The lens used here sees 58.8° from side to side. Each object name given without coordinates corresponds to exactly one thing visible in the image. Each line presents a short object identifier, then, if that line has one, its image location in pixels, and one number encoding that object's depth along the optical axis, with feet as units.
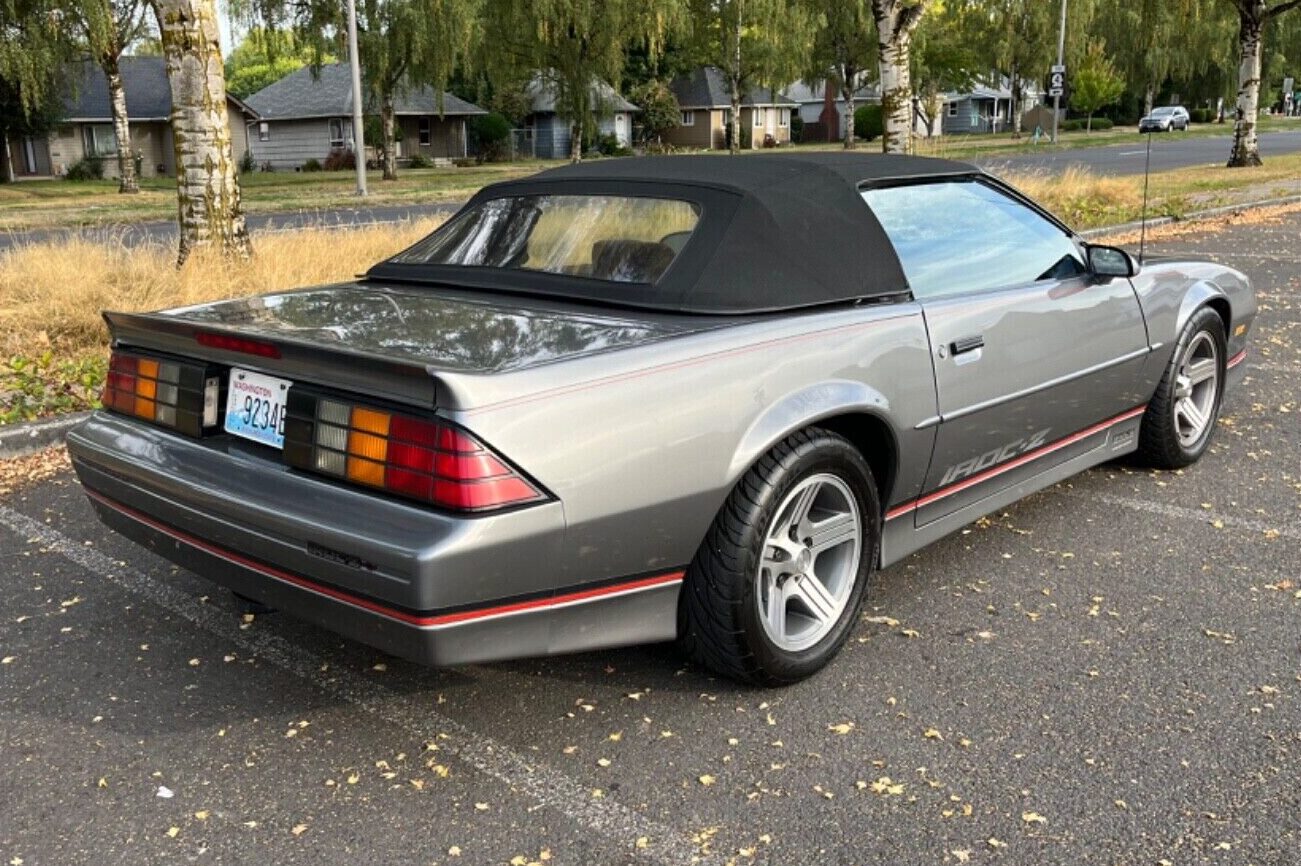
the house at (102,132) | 155.84
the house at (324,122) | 173.68
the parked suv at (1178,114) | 182.37
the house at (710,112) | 225.15
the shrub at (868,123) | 215.31
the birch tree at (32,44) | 89.66
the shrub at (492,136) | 181.78
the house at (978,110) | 282.36
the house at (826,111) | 247.91
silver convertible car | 8.80
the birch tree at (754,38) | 123.34
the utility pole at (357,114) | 78.43
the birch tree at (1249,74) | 79.77
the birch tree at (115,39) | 84.89
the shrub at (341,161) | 166.61
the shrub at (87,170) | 144.07
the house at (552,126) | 196.34
